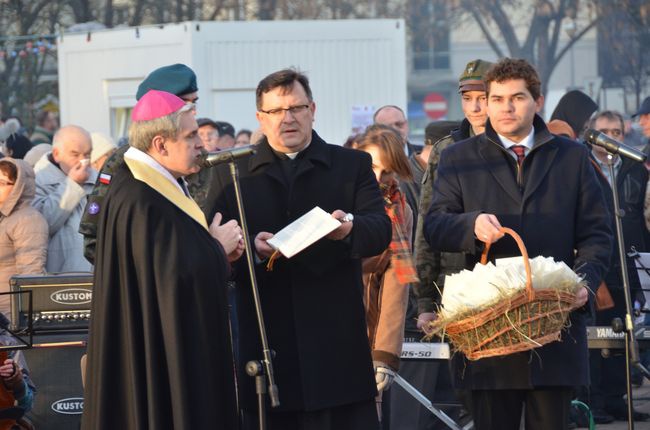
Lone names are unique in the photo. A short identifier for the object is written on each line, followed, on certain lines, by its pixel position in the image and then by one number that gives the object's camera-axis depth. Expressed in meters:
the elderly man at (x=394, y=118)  15.66
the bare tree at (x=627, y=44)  44.33
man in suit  8.14
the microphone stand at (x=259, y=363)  7.48
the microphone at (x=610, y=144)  8.93
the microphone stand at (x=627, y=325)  8.77
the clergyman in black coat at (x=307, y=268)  8.02
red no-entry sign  65.43
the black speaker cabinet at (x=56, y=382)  11.69
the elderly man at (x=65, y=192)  13.57
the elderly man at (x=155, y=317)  7.19
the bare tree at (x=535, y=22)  61.80
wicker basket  7.62
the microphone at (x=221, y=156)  7.65
